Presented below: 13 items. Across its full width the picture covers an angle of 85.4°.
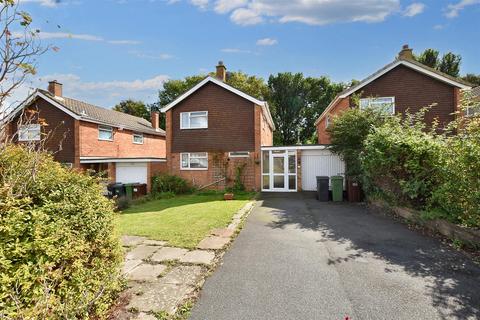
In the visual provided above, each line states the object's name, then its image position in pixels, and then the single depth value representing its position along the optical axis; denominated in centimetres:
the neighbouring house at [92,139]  1728
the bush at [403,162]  733
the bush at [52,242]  218
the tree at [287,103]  3422
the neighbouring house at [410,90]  1421
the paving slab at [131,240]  588
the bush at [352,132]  1135
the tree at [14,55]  256
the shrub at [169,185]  1563
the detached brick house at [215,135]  1570
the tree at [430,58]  3322
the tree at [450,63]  3350
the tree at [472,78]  3503
